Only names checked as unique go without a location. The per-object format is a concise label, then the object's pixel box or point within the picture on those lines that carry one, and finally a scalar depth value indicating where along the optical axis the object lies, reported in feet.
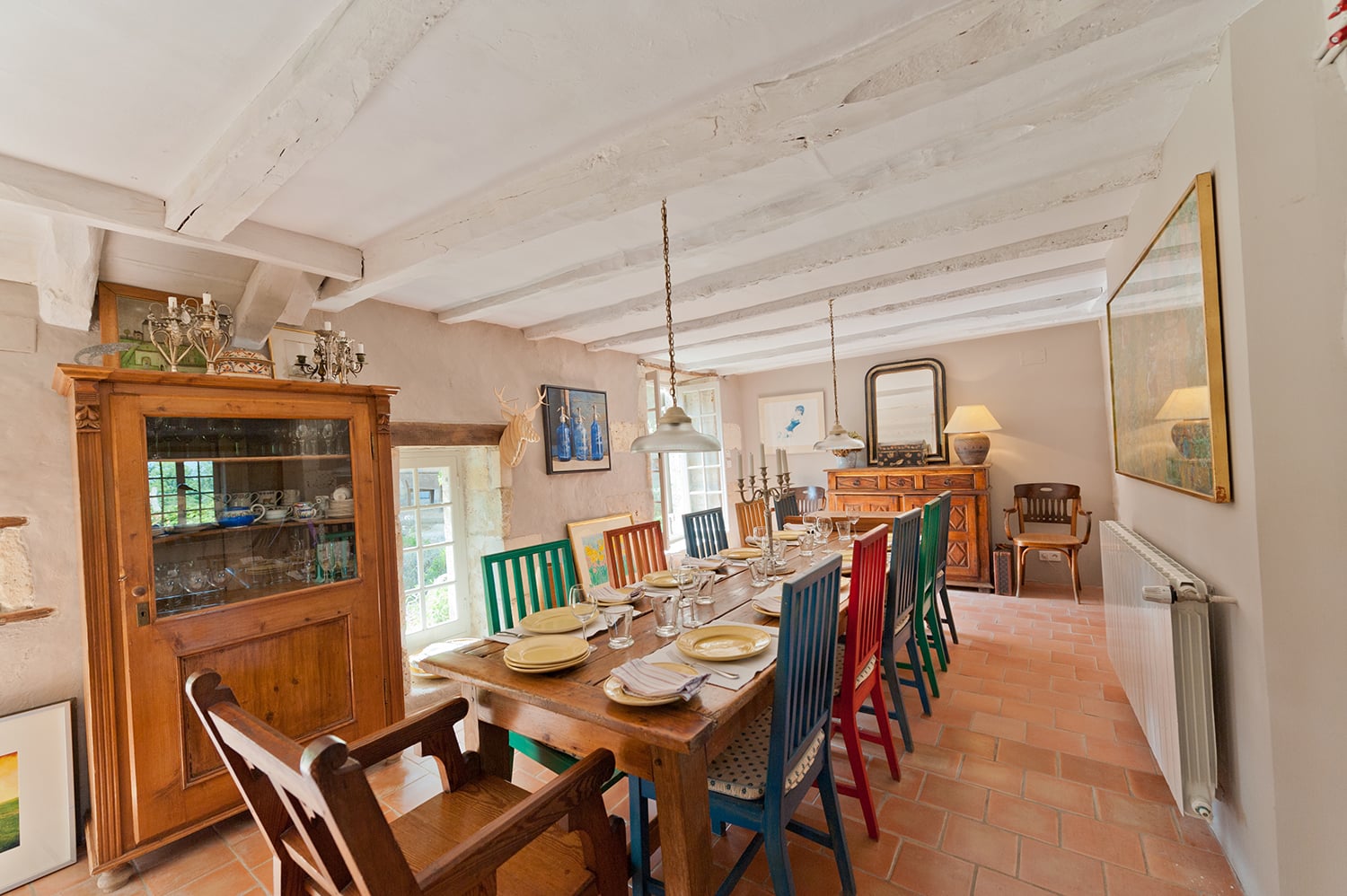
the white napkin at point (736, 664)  5.12
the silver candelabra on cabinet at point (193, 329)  6.97
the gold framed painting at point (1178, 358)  5.10
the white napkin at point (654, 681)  4.63
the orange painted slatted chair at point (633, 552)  9.51
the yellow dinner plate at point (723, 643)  5.64
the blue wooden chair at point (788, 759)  4.72
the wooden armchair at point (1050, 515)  14.26
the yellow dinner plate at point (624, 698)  4.59
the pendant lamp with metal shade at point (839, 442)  11.46
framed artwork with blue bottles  13.80
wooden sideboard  15.52
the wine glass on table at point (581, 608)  6.51
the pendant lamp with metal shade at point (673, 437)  7.07
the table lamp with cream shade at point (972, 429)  15.30
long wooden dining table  4.34
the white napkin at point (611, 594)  7.08
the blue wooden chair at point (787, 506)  14.70
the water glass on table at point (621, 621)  6.15
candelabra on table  9.28
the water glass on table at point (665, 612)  6.48
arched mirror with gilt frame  17.44
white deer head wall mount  12.46
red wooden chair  6.23
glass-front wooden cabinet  6.19
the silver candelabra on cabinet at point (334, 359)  8.36
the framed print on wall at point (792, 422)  19.79
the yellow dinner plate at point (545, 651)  5.57
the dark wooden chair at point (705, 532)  11.71
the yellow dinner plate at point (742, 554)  10.14
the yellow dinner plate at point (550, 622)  6.58
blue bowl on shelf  7.45
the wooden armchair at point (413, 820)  2.89
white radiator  5.44
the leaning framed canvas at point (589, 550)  14.06
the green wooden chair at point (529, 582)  7.60
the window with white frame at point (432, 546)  11.97
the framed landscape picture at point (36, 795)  6.37
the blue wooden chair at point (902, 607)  7.87
